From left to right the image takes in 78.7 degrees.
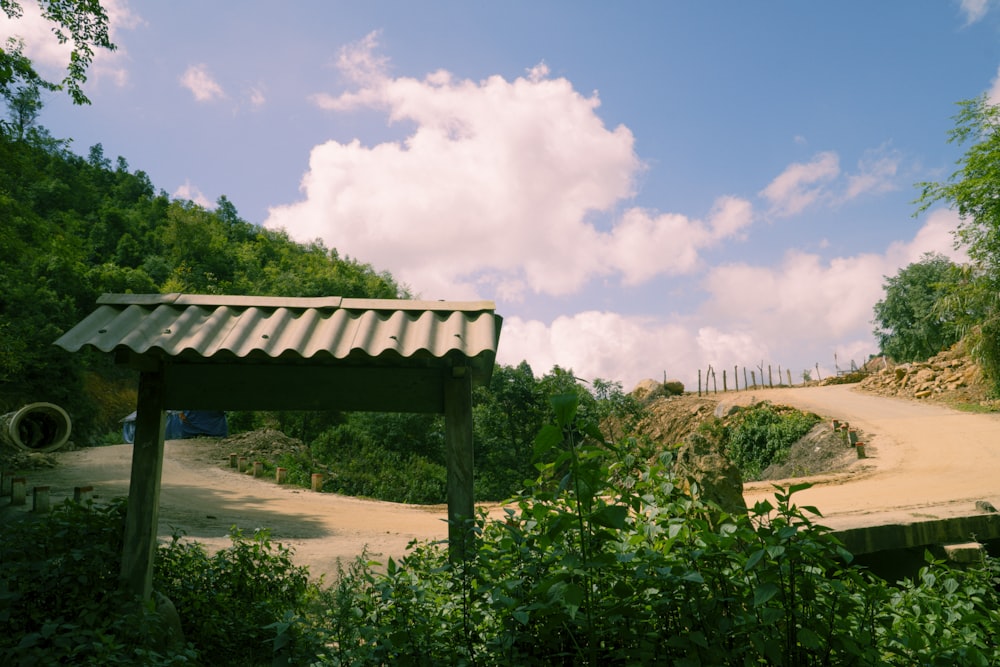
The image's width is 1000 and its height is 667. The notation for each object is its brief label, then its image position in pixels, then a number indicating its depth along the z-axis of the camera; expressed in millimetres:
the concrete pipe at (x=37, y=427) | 11766
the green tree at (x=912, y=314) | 35125
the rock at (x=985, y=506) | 6707
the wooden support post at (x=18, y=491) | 9797
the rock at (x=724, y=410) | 21312
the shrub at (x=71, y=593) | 2771
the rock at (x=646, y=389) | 27762
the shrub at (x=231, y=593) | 4082
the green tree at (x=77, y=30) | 10516
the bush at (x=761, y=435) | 17750
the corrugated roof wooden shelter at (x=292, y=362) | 3363
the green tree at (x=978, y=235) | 16844
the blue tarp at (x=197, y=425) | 22859
